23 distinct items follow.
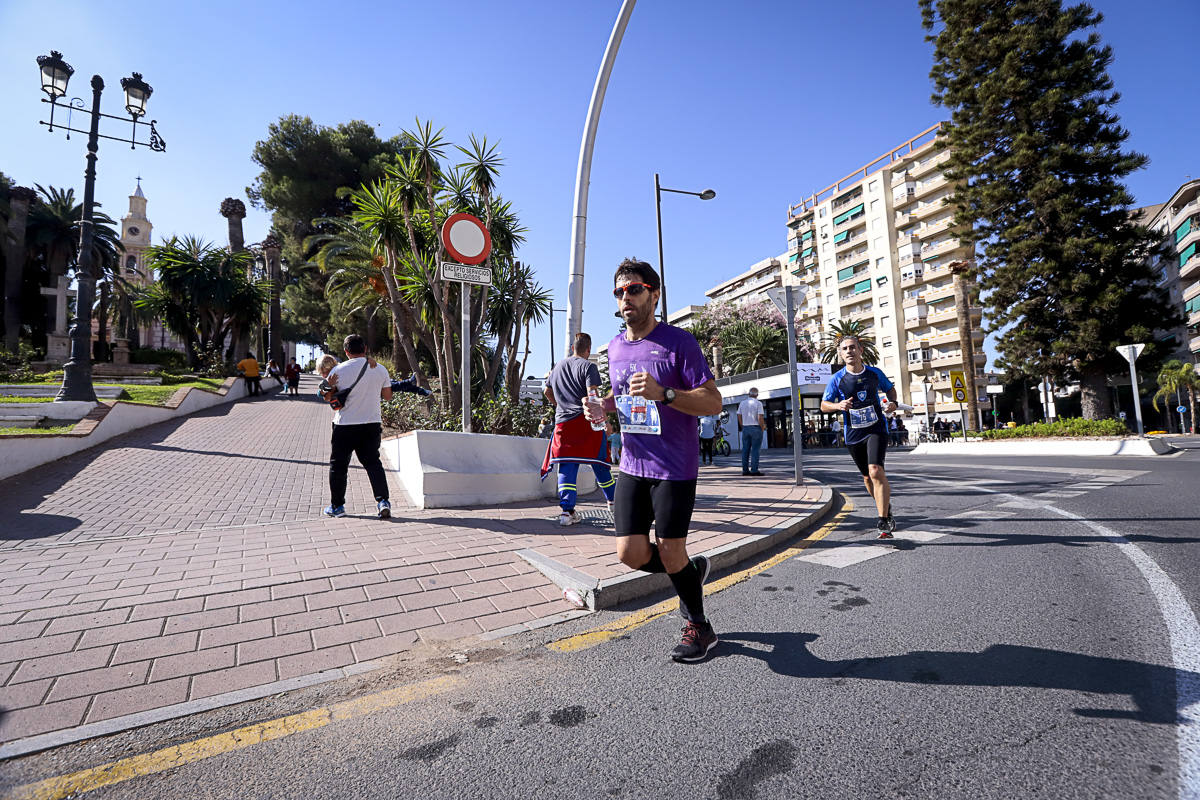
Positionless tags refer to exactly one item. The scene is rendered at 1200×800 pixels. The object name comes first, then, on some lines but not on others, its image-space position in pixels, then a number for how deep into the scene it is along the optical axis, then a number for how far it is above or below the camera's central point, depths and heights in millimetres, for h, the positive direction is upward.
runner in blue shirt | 4973 +165
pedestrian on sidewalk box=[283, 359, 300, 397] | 24172 +2933
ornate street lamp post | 11344 +4281
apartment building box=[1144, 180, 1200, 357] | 46875 +14655
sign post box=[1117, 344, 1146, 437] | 15953 +2001
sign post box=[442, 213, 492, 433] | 6621 +2210
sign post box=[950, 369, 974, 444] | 21758 +1570
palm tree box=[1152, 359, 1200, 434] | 42656 +3169
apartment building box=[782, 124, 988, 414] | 51312 +15876
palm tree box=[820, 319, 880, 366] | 49578 +8888
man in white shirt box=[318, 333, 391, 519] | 5513 +204
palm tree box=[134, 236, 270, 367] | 28625 +8051
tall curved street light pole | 7402 +3521
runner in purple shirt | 2586 -9
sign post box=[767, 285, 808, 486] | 8367 +1883
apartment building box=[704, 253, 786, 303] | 74812 +22173
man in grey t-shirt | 5352 +55
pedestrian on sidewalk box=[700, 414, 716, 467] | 15344 -70
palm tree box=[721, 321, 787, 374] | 43438 +6600
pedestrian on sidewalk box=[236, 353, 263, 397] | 23062 +2960
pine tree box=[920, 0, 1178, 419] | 20547 +8774
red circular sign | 6629 +2441
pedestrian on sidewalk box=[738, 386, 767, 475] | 10164 +78
